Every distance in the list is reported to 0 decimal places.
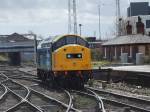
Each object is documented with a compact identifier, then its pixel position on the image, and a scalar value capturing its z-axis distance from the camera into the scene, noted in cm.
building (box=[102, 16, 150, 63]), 6044
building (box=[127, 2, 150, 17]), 11869
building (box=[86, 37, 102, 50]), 10068
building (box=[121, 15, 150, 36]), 10369
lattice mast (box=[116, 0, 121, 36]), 9730
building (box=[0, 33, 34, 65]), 8850
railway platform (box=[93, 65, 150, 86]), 2691
